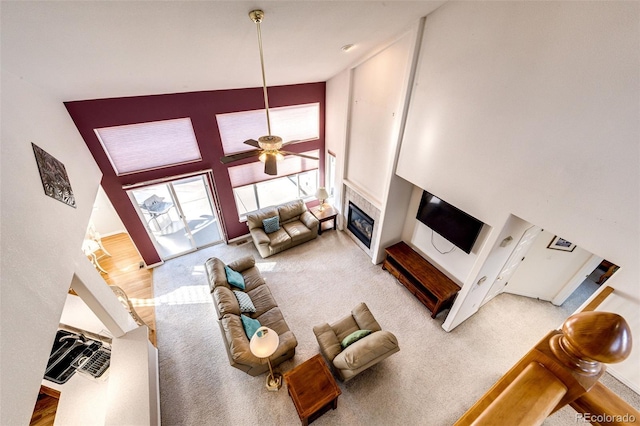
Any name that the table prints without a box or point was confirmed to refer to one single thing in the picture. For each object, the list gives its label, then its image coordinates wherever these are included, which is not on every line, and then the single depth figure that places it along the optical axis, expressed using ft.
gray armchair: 10.94
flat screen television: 12.13
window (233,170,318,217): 22.71
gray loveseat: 19.16
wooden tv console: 14.53
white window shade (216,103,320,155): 16.96
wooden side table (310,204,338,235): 21.01
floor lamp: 9.69
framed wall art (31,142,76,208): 8.13
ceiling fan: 8.73
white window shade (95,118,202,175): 14.24
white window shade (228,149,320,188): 19.00
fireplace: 18.40
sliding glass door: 18.31
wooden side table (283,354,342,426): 10.29
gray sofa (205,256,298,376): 11.51
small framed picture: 13.65
